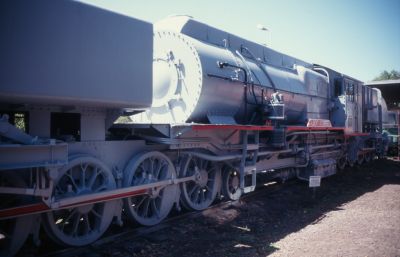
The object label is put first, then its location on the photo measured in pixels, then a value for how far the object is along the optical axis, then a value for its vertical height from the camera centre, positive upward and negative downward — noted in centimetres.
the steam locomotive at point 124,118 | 371 +25
